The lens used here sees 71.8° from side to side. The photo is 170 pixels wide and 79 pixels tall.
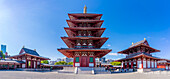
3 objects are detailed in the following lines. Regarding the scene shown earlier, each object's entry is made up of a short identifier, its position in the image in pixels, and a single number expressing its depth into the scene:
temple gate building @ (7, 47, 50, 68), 43.81
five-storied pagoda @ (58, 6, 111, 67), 28.96
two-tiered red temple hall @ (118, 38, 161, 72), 38.19
